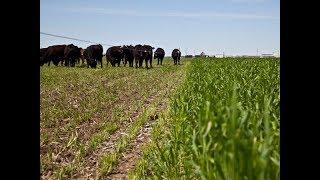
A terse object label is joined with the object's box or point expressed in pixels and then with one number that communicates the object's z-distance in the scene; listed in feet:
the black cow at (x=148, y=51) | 121.52
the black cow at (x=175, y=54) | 153.07
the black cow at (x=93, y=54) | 115.47
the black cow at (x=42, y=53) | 135.05
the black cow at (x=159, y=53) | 147.74
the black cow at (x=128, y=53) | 124.06
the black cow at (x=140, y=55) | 120.16
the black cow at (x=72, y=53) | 126.41
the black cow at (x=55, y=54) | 134.62
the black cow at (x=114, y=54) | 121.08
